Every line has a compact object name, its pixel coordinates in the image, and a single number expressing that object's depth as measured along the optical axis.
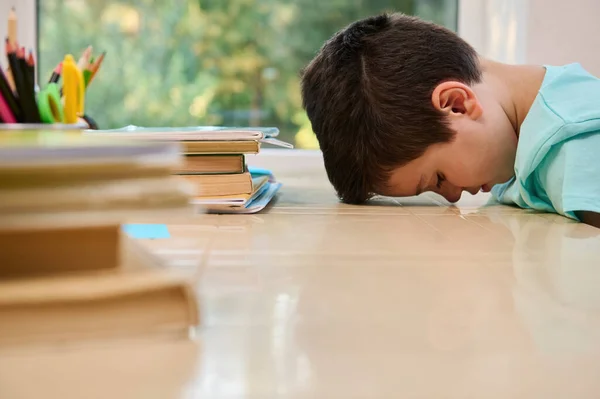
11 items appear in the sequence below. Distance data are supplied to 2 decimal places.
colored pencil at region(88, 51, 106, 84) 1.35
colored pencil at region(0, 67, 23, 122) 1.07
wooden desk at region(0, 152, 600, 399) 0.56
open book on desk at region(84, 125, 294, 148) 1.16
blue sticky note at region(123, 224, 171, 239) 1.04
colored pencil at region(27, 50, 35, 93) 1.09
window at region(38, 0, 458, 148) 1.81
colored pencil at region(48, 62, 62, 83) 1.27
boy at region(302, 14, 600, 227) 1.28
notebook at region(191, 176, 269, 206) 1.17
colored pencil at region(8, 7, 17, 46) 1.08
